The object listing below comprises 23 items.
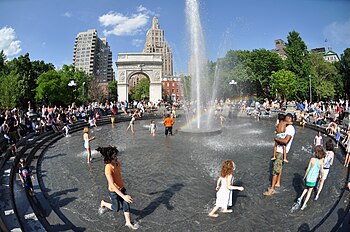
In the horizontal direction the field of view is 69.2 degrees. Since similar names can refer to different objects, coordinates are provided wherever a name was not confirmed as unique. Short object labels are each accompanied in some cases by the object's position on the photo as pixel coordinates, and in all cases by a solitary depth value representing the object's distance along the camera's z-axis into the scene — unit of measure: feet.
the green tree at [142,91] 304.11
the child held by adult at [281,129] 22.26
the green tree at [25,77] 152.46
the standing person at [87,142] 33.62
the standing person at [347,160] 29.24
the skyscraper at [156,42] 471.21
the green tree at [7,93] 102.27
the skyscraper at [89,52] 435.53
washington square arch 167.12
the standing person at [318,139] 34.65
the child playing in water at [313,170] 19.53
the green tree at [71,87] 160.53
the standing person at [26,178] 21.73
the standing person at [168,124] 55.36
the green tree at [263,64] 179.42
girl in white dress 18.26
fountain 66.85
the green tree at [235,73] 173.25
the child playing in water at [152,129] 57.14
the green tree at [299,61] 161.58
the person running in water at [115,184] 16.20
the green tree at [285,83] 158.30
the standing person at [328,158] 22.35
